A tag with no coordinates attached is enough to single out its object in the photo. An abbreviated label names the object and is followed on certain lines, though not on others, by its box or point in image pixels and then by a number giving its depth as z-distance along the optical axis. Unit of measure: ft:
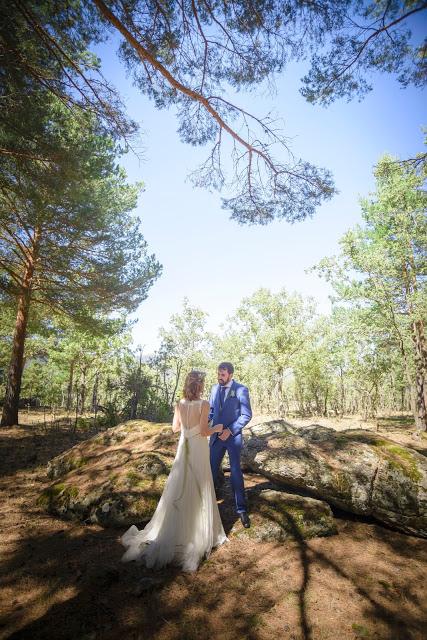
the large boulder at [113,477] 15.87
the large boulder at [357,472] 14.75
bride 12.62
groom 15.16
